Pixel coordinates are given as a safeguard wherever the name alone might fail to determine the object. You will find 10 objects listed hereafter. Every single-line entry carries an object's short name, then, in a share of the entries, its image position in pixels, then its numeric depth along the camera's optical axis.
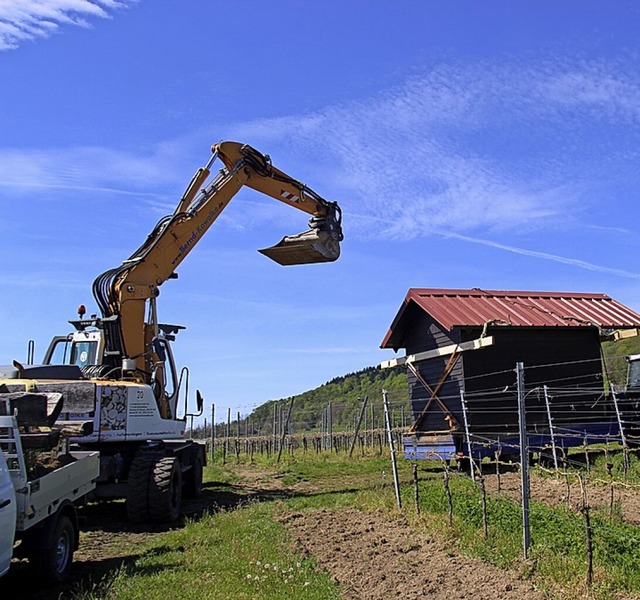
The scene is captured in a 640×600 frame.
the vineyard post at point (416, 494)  10.62
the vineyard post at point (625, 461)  13.10
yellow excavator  12.15
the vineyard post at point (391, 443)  11.57
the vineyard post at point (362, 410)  27.19
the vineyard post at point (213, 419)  29.86
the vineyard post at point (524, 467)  7.48
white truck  6.96
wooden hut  17.09
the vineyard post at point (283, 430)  25.71
